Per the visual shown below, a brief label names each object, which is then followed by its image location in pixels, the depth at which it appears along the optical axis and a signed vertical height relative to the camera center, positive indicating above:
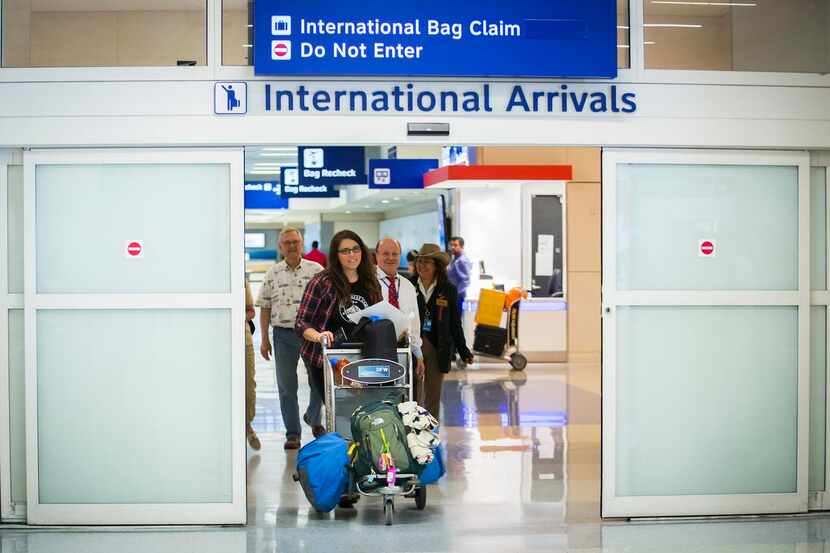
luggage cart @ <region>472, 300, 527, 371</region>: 14.24 -1.25
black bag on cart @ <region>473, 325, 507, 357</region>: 14.24 -1.18
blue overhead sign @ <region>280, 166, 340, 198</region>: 18.53 +1.16
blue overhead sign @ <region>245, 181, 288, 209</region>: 24.55 +1.36
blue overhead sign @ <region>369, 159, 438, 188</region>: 18.00 +1.39
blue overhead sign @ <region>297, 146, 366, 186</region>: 17.83 +1.50
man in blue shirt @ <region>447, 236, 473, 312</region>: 15.13 -0.22
